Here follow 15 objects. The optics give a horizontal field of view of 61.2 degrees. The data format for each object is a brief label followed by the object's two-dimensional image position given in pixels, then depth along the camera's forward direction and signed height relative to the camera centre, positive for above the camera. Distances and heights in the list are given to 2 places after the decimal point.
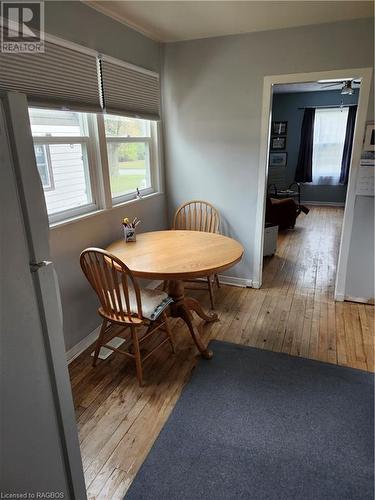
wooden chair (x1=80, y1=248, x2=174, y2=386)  1.85 -0.93
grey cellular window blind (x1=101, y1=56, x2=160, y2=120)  2.34 +0.50
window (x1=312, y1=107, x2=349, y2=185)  6.91 +0.14
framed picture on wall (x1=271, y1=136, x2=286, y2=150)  7.52 +0.17
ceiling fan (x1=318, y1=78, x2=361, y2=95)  4.64 +0.87
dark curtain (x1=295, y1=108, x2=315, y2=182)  7.07 +0.03
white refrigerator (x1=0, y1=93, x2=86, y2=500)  0.73 -0.44
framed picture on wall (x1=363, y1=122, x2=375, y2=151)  2.55 +0.09
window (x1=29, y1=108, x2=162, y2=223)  2.05 -0.03
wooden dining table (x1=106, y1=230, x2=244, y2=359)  1.94 -0.68
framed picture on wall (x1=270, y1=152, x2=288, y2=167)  7.57 -0.20
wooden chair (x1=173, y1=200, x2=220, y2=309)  3.19 -0.66
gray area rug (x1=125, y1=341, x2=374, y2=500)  1.42 -1.43
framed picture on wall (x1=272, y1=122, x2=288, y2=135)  7.43 +0.51
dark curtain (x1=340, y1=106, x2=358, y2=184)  6.71 +0.09
